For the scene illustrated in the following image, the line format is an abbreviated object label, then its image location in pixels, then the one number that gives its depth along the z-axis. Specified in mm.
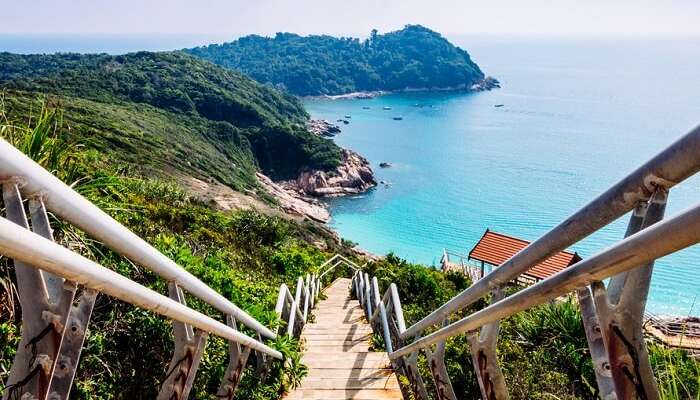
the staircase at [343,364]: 3752
